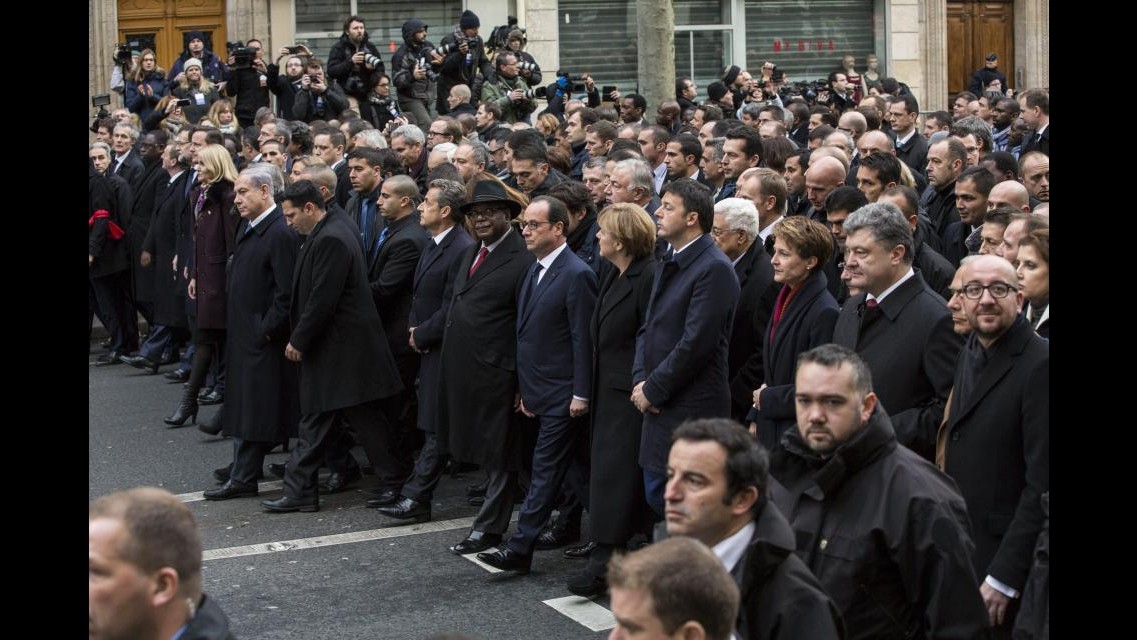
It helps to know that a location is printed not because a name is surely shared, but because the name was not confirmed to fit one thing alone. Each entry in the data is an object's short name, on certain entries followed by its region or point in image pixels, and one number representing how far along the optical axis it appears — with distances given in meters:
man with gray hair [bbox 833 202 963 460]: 6.42
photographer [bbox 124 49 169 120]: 20.47
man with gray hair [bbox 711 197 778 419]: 8.03
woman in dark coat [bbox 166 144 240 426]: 11.74
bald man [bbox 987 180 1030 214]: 8.47
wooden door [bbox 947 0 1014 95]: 29.53
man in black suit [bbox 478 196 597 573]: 8.27
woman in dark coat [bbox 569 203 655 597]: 7.84
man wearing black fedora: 8.65
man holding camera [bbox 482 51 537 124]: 17.48
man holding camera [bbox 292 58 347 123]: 18.28
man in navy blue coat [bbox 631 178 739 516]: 7.52
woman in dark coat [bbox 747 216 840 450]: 7.20
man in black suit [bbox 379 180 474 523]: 9.39
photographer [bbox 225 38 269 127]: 19.61
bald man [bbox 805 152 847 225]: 9.21
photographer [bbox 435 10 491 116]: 18.91
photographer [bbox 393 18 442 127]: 19.09
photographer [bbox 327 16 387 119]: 18.92
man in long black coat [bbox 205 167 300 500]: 10.04
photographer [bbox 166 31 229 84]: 21.03
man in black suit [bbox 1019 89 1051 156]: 12.98
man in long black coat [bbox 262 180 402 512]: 9.66
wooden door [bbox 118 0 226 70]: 25.89
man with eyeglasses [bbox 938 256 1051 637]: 5.68
